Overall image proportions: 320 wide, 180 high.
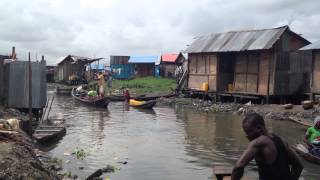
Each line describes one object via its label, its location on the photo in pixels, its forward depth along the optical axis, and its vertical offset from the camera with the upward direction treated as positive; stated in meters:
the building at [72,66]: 37.65 +2.13
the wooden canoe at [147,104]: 20.78 -1.39
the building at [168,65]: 36.75 +2.32
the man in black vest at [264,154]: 3.13 -0.70
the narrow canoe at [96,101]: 20.76 -1.23
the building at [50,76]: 42.30 +0.90
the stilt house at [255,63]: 19.18 +1.51
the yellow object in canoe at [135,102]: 21.36 -1.31
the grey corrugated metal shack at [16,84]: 12.14 -0.08
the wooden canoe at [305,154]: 8.31 -1.91
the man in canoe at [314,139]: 8.24 -1.42
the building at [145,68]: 37.38 +1.95
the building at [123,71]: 38.84 +1.60
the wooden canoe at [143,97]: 24.01 -1.05
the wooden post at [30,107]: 10.33 -0.85
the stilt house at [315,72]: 16.59 +0.77
